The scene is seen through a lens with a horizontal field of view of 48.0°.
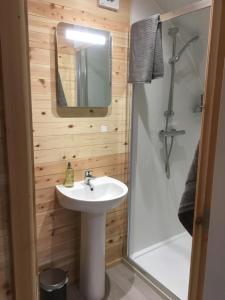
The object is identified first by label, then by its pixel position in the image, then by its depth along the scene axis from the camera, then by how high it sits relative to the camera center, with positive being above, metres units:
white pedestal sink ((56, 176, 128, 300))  1.86 -0.99
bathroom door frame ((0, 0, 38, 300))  0.54 -0.10
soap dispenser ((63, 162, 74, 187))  1.91 -0.58
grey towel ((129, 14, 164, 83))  1.85 +0.39
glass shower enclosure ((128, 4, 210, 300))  2.28 -0.45
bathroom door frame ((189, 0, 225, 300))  0.74 -0.13
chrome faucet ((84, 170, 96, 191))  1.94 -0.59
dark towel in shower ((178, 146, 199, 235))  1.04 -0.40
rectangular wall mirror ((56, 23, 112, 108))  1.79 +0.26
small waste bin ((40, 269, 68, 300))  1.75 -1.29
